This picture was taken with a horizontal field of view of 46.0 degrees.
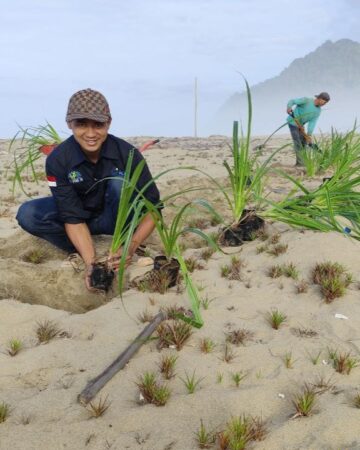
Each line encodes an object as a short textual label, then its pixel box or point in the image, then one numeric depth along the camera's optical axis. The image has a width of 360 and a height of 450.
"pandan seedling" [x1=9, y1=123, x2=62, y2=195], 4.63
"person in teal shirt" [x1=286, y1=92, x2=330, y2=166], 8.01
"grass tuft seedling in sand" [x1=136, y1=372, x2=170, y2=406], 1.69
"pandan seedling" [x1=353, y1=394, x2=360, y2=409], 1.62
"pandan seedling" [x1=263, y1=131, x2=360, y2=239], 3.17
